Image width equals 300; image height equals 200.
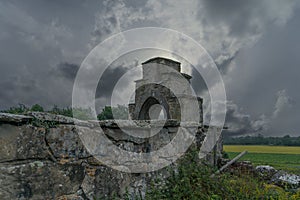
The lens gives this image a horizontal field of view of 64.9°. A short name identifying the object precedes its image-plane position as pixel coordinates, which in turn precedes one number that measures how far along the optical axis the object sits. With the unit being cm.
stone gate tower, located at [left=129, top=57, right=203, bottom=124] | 1148
